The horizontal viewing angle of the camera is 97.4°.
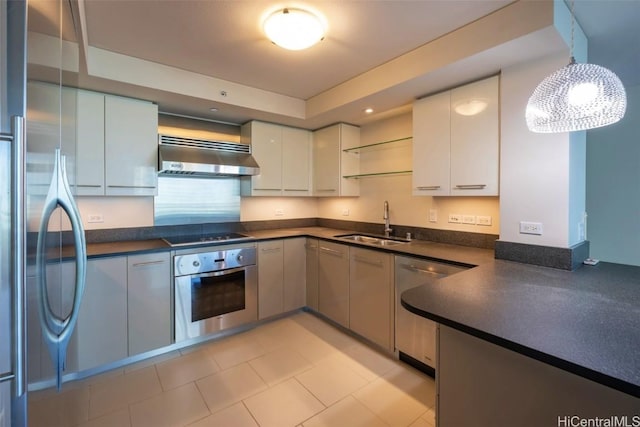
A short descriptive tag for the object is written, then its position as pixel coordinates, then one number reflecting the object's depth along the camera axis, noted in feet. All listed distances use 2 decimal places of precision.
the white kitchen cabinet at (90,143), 7.08
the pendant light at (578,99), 3.46
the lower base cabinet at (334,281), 8.74
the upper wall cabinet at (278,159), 10.09
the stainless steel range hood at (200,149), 8.16
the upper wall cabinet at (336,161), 10.52
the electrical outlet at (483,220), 7.38
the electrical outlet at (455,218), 7.97
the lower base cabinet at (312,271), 9.87
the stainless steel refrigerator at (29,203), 2.06
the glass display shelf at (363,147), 9.36
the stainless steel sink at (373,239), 9.14
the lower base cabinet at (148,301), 7.10
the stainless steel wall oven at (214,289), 7.80
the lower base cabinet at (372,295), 7.45
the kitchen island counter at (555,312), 2.44
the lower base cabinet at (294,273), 9.85
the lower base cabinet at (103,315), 6.52
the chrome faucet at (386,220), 9.71
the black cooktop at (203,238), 8.14
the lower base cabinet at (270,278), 9.26
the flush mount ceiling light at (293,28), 5.07
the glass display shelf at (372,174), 9.10
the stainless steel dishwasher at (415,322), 6.43
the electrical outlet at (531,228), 5.64
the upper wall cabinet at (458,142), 6.36
